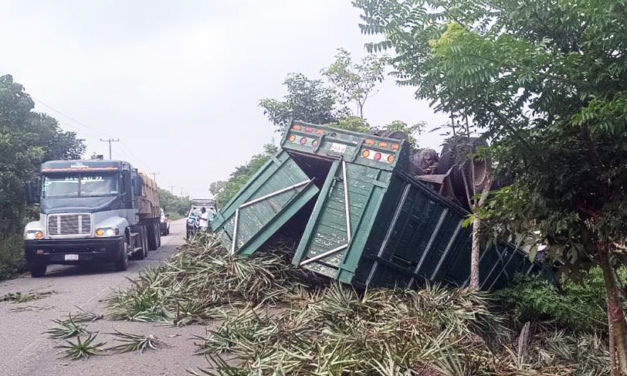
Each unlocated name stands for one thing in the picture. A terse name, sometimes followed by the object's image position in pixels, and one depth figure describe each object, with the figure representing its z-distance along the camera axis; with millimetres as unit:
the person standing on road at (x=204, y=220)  17206
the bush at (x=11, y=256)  13305
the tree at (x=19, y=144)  15195
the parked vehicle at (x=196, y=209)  21947
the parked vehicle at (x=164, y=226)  29453
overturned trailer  7363
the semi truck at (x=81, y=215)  12711
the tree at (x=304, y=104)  19375
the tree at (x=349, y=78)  18422
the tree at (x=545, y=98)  3242
